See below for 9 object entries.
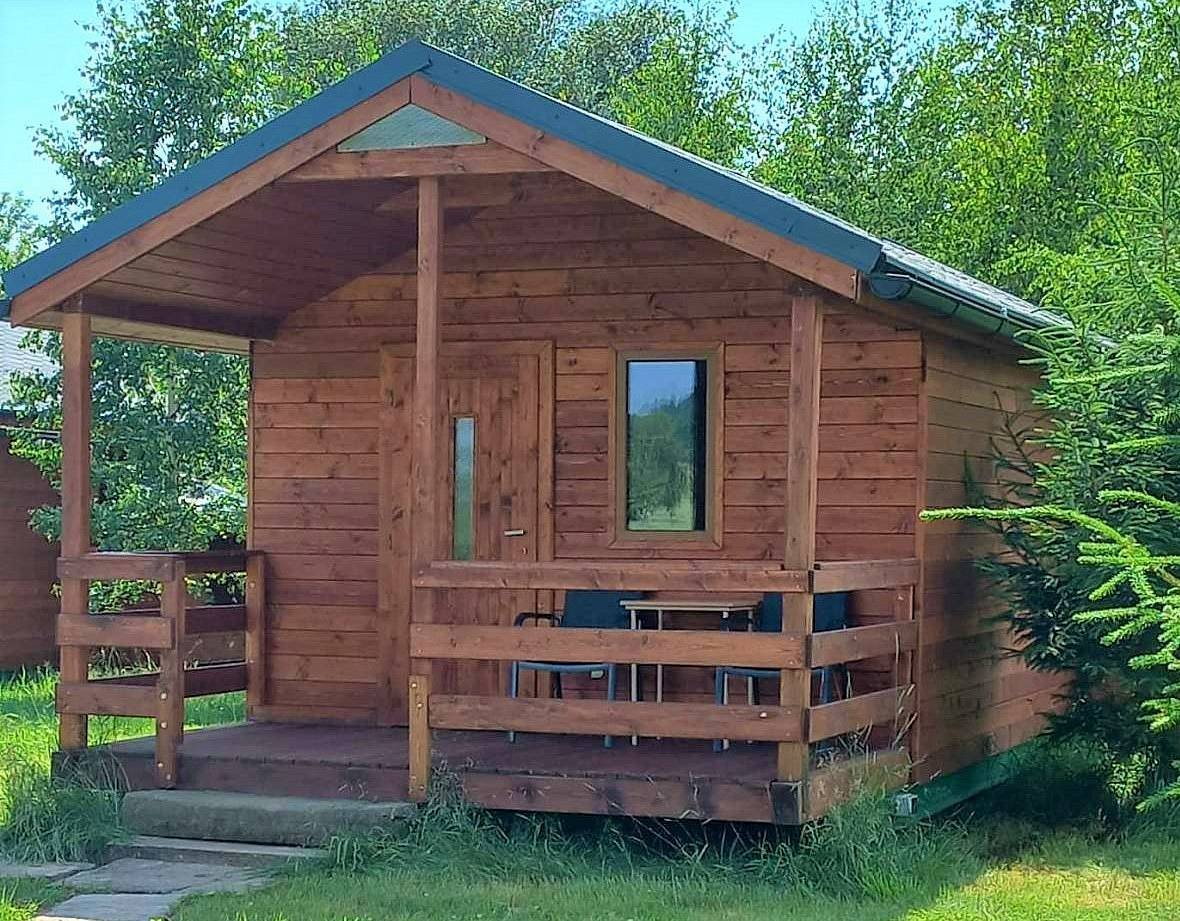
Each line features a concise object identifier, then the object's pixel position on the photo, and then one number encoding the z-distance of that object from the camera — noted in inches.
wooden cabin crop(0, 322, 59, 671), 665.6
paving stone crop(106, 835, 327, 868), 309.0
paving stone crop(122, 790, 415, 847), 313.6
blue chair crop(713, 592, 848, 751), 337.7
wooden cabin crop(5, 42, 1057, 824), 306.3
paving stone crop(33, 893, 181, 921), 272.5
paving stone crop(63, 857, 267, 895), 291.6
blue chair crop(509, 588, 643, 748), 371.9
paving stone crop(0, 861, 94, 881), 303.4
